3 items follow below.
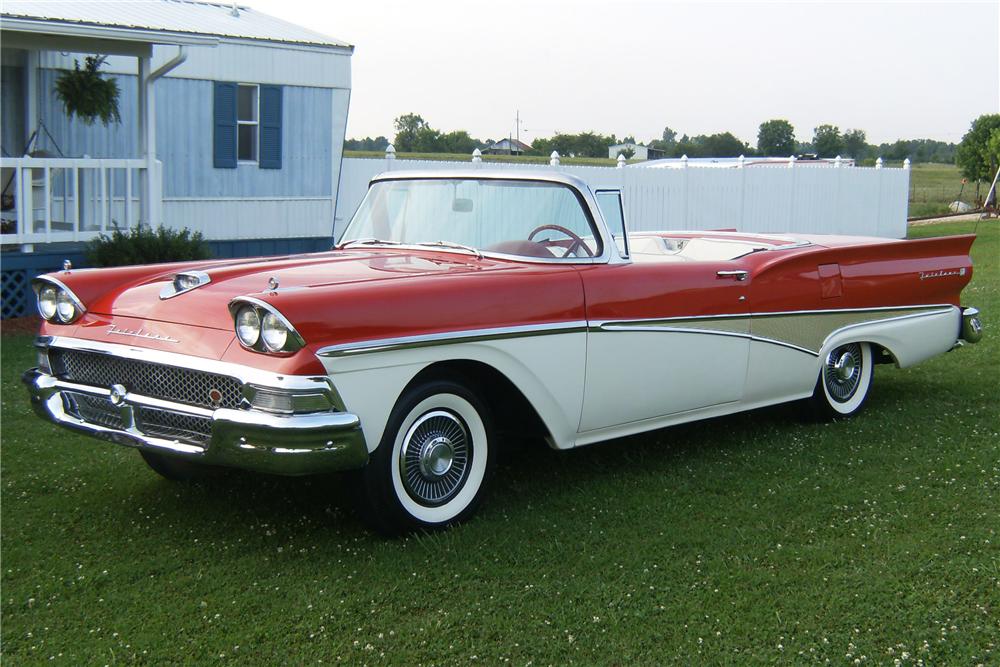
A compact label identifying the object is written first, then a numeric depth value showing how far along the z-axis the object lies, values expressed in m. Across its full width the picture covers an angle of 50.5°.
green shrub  11.03
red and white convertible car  4.12
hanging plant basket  12.51
